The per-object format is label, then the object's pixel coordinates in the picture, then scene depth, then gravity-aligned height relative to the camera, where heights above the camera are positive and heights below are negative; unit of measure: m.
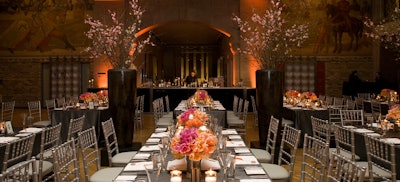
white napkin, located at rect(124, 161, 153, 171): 3.36 -0.62
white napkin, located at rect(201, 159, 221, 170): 3.21 -0.58
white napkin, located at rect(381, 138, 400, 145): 4.70 -0.59
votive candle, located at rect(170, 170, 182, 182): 2.66 -0.55
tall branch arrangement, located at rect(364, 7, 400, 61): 13.43 +2.07
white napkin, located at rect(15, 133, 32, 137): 5.25 -0.54
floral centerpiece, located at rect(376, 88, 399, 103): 10.91 -0.15
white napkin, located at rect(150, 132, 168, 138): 5.05 -0.54
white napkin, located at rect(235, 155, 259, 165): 3.54 -0.61
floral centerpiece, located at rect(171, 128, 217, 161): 2.87 -0.37
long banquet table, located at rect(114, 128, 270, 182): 3.08 -0.62
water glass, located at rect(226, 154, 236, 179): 2.74 -0.53
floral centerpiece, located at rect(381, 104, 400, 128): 5.52 -0.36
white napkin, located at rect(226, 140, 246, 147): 4.39 -0.57
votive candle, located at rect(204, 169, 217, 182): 2.65 -0.55
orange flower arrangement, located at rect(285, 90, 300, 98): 10.23 -0.10
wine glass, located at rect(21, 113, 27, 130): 5.72 -0.38
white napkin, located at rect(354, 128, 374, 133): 5.59 -0.55
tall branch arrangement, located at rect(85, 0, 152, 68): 7.03 +0.79
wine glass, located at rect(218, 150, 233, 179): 2.94 -0.48
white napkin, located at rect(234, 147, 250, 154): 4.02 -0.59
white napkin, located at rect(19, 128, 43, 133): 5.58 -0.52
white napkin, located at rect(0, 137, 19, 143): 4.81 -0.56
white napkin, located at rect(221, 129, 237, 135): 5.24 -0.53
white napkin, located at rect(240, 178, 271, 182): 3.02 -0.65
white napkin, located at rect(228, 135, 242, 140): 4.85 -0.55
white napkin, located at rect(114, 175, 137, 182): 3.07 -0.65
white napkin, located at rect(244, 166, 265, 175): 3.21 -0.63
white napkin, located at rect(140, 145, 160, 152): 4.20 -0.58
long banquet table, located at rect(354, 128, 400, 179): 5.21 -0.63
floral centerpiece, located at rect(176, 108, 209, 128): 3.73 -0.27
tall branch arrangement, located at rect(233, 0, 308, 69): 7.20 +0.82
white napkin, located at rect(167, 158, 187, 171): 3.21 -0.58
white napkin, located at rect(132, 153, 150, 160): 3.81 -0.60
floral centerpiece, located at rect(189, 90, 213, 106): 9.12 -0.19
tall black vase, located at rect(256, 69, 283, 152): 7.02 -0.08
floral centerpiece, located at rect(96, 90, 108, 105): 9.81 -0.16
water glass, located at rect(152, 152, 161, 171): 2.92 -0.49
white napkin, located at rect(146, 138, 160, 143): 4.66 -0.56
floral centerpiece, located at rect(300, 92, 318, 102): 9.43 -0.15
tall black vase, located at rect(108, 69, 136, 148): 6.95 -0.12
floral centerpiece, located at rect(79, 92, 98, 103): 9.33 -0.13
